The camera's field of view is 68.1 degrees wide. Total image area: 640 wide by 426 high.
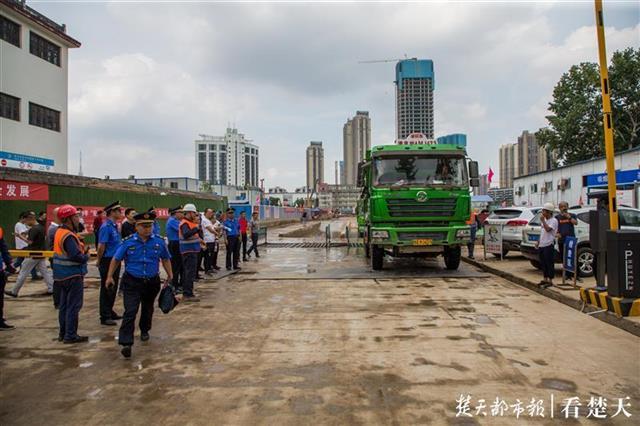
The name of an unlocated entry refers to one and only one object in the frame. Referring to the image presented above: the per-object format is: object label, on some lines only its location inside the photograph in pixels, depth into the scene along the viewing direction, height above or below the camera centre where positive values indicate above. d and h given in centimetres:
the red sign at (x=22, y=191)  1495 +104
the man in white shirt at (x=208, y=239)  1193 -50
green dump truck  1138 +49
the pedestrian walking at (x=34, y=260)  914 -75
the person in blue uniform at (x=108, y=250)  702 -44
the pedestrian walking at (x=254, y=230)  1683 -38
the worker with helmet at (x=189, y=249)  887 -55
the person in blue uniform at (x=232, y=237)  1288 -48
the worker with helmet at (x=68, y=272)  599 -64
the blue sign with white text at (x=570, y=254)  902 -75
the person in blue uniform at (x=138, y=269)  548 -58
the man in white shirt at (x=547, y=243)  917 -53
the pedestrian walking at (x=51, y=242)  768 -43
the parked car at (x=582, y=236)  1039 -47
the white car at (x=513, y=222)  1370 -17
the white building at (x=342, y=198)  13400 +615
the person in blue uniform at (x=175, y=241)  931 -41
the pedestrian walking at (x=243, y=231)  1515 -39
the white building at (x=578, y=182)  2377 +227
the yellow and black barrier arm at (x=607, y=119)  699 +144
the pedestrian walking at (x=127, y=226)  832 -10
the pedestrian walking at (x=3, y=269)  664 -67
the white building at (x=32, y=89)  2405 +729
